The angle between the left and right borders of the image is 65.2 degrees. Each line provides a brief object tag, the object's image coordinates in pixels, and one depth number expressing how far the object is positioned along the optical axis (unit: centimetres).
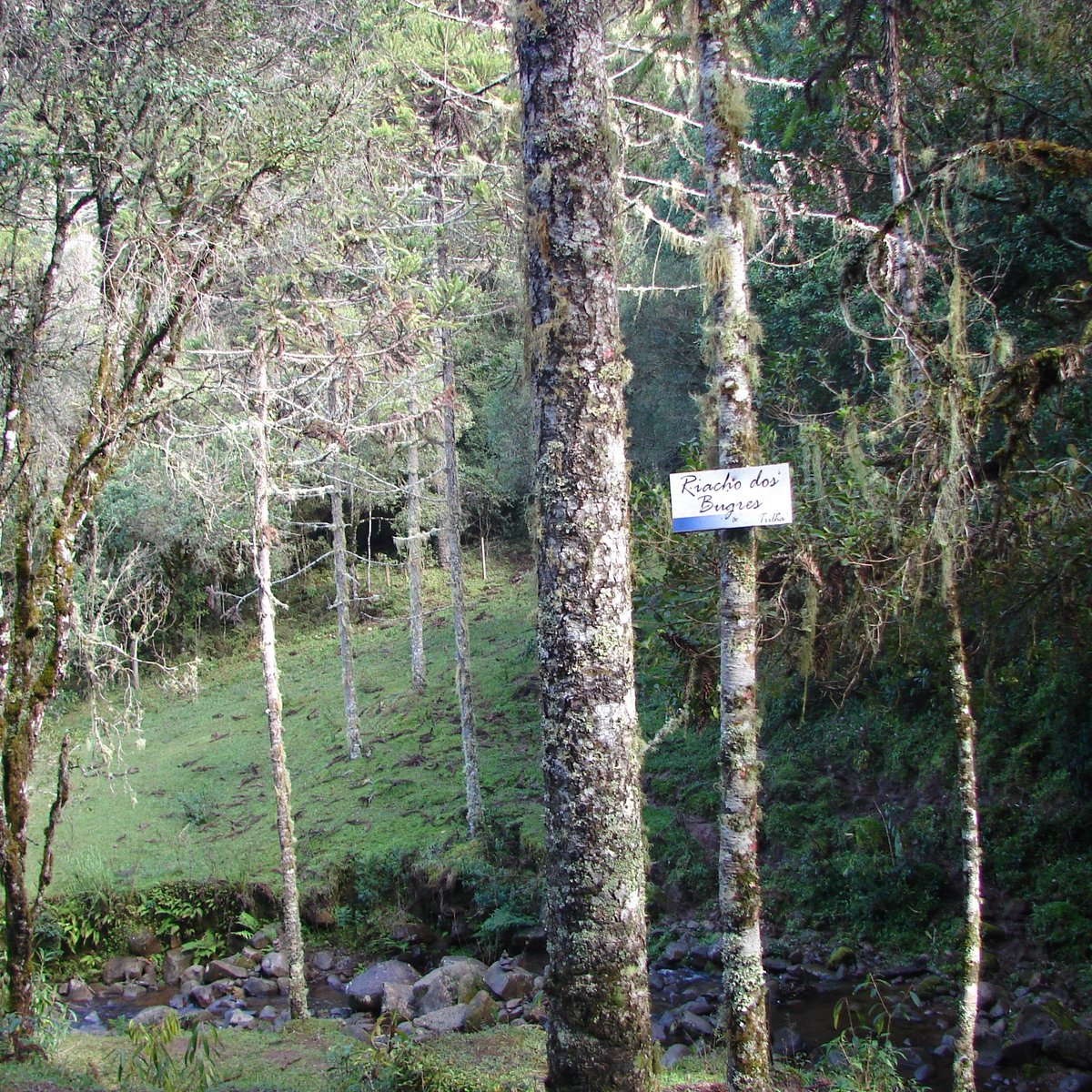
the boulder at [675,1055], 621
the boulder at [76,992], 1005
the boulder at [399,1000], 849
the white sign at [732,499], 377
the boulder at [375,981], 912
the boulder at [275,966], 1039
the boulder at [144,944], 1109
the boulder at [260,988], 1002
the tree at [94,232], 521
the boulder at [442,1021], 778
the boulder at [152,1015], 878
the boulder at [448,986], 863
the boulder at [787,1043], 695
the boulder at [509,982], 883
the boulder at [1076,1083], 584
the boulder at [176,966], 1058
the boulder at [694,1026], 737
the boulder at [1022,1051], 635
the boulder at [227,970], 1035
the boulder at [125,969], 1059
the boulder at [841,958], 841
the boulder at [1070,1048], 608
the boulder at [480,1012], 797
